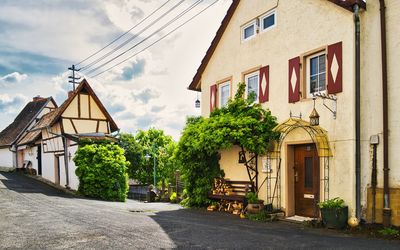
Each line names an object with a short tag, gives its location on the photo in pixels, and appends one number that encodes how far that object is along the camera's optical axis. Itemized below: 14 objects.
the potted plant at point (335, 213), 9.70
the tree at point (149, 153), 41.01
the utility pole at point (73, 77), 36.03
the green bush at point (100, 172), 21.16
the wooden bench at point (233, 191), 13.34
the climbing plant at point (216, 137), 12.55
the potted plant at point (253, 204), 12.23
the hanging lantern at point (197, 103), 19.48
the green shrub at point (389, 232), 8.61
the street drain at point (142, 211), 14.19
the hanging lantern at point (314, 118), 10.73
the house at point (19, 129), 34.41
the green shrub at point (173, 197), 21.50
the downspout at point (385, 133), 9.23
